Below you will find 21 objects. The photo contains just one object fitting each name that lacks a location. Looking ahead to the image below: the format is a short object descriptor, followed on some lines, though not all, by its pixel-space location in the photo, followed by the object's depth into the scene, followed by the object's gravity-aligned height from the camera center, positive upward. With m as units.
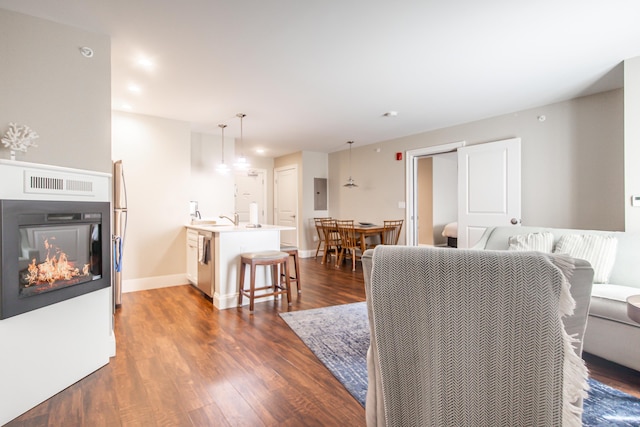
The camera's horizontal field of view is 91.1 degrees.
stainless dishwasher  3.70 -0.57
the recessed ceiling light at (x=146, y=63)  2.75 +1.34
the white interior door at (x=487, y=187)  4.18 +0.35
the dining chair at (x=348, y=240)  5.62 -0.52
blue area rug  1.68 -1.07
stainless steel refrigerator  3.33 -0.23
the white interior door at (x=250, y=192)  7.57 +0.51
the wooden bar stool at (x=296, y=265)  3.82 -0.64
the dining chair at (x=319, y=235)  6.73 -0.50
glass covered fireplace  1.63 -0.24
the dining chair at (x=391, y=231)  5.75 -0.36
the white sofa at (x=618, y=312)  2.09 -0.69
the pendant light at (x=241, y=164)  4.47 +0.69
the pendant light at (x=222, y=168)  4.69 +0.66
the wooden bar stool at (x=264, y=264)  3.36 -0.62
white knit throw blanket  0.88 -0.39
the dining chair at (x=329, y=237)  6.14 -0.50
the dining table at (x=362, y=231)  5.58 -0.34
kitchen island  3.52 -0.48
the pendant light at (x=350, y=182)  6.34 +0.66
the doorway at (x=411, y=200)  5.70 +0.22
